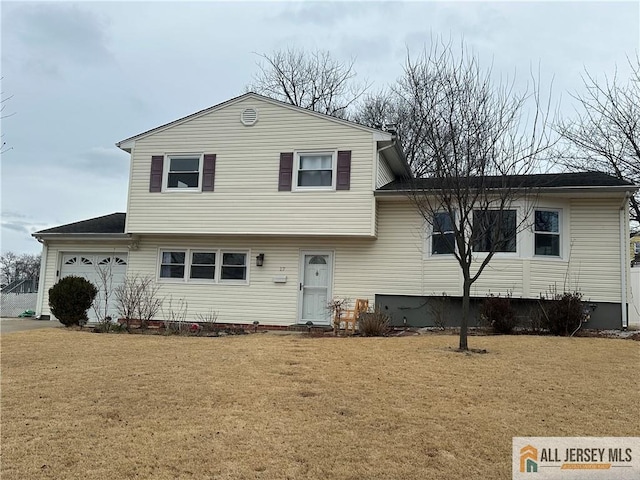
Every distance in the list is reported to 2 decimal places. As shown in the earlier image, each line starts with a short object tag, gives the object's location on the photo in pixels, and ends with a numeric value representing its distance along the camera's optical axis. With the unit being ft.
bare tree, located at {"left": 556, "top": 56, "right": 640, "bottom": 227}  57.00
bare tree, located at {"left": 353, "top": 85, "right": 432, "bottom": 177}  81.71
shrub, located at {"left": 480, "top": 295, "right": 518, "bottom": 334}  37.78
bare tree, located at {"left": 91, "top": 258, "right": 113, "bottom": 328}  50.85
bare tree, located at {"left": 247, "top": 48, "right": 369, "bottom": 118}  98.07
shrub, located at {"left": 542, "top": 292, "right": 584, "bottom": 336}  36.58
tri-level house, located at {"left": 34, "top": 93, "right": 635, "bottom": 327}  40.88
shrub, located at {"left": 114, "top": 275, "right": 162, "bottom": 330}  42.83
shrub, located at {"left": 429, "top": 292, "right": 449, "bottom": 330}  42.42
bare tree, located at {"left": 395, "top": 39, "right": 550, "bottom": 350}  28.40
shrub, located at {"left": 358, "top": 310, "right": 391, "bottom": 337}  37.83
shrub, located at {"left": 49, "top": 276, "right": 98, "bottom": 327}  43.04
